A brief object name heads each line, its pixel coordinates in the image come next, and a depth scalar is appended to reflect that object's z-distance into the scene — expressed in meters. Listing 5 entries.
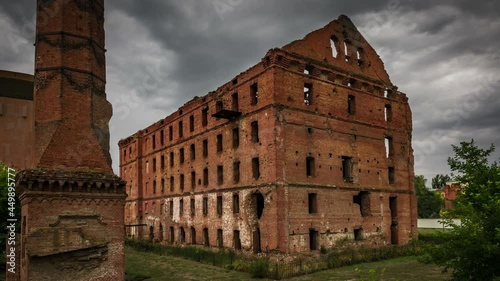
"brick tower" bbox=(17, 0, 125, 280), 12.72
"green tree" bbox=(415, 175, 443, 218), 76.06
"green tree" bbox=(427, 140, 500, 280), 9.55
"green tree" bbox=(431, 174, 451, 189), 103.38
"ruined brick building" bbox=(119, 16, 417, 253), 23.88
